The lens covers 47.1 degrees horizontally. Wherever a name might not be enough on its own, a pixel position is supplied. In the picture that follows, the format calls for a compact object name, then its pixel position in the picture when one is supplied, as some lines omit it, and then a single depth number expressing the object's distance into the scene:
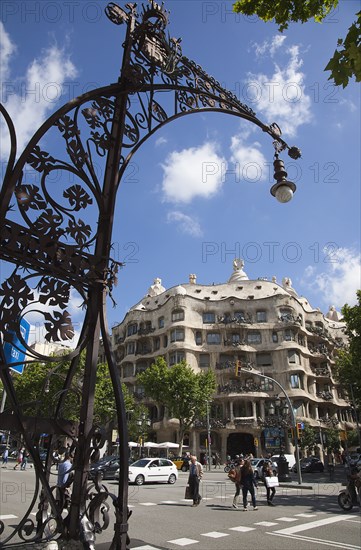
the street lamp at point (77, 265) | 2.99
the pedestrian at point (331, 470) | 25.95
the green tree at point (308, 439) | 41.97
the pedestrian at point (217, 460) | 40.84
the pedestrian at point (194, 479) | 12.80
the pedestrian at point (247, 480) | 12.12
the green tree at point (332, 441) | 45.00
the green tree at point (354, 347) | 25.30
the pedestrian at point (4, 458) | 32.95
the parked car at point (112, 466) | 24.44
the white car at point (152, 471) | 21.86
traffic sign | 7.44
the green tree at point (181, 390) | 38.28
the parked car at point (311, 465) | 35.31
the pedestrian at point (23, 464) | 30.41
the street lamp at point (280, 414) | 42.41
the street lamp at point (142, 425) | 39.03
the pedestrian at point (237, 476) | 12.60
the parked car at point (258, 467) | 23.30
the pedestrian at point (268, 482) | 13.65
